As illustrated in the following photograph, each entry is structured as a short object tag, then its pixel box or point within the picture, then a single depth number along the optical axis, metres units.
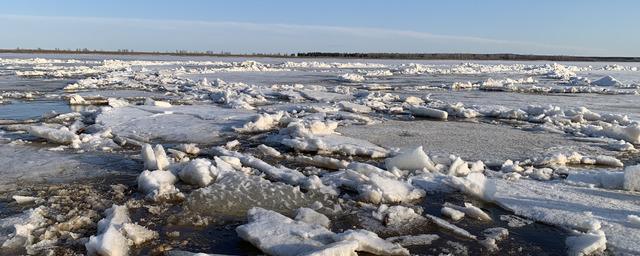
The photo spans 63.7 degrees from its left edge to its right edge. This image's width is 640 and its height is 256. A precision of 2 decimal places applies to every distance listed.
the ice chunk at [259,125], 6.58
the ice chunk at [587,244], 2.65
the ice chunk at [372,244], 2.62
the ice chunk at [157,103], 8.76
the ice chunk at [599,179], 3.85
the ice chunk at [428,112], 7.93
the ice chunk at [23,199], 3.38
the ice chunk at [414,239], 2.82
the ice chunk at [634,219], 3.00
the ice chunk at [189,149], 5.12
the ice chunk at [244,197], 3.33
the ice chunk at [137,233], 2.75
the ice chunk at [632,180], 3.78
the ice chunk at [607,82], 16.42
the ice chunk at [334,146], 5.17
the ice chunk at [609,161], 4.75
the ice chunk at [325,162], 4.55
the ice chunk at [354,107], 8.87
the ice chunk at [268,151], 5.08
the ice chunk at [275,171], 4.01
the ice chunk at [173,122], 6.13
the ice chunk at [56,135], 5.52
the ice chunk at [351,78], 18.80
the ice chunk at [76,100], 9.62
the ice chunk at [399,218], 3.07
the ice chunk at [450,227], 2.95
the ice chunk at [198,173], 3.89
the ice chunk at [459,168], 4.19
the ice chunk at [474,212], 3.23
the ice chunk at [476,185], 3.60
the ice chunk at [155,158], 4.16
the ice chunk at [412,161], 4.33
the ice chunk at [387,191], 3.56
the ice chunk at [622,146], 5.52
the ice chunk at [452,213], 3.24
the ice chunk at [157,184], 3.54
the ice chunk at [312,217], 3.04
